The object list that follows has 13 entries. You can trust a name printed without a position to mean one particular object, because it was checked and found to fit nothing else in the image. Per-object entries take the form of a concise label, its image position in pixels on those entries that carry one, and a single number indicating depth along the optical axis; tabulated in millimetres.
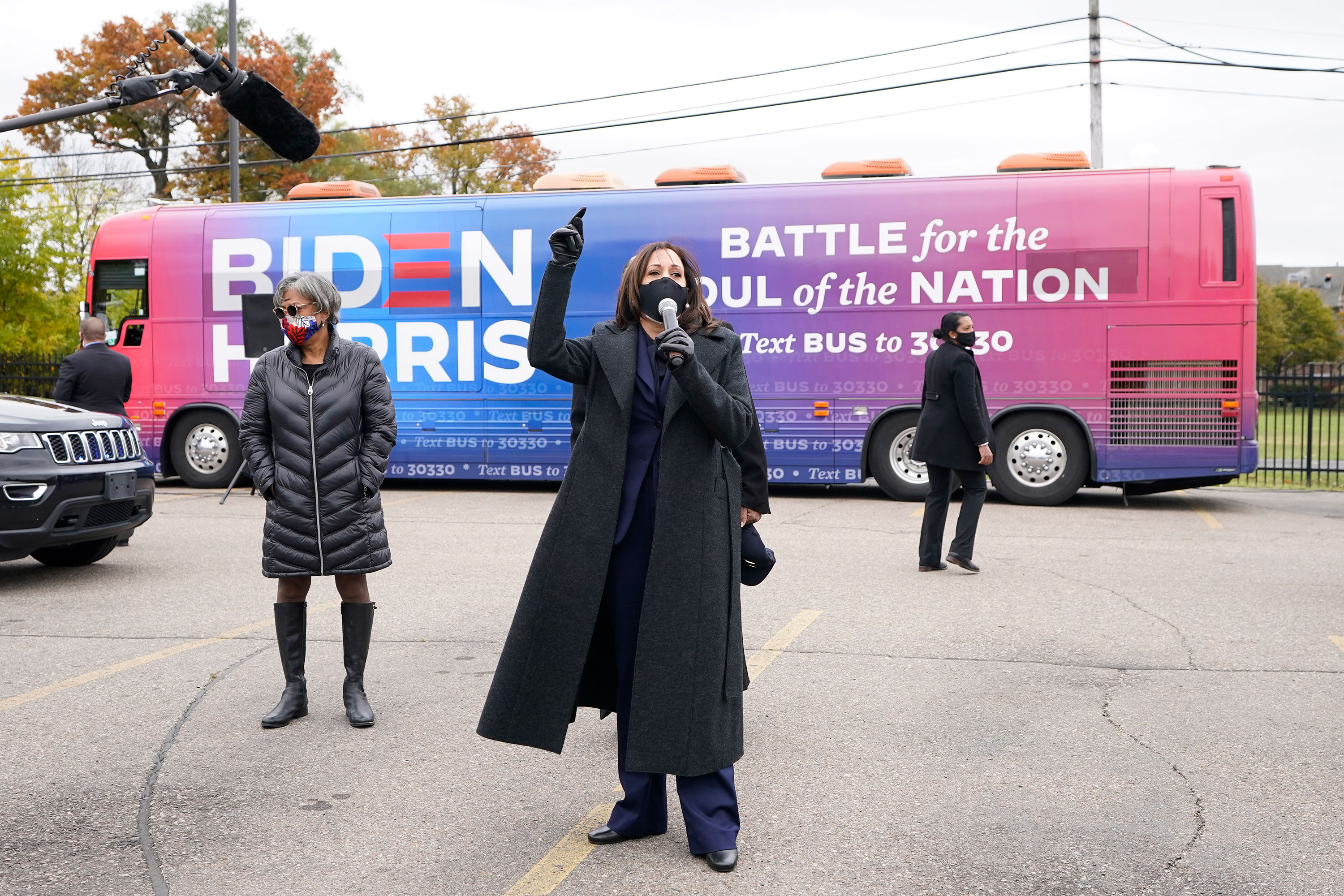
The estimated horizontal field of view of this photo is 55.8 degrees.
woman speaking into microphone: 3471
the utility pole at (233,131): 21047
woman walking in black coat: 8672
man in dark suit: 11031
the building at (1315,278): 116438
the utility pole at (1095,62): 24062
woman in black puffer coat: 5027
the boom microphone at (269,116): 6086
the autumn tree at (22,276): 25562
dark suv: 8094
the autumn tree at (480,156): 42594
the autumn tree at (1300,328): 60125
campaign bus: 12945
